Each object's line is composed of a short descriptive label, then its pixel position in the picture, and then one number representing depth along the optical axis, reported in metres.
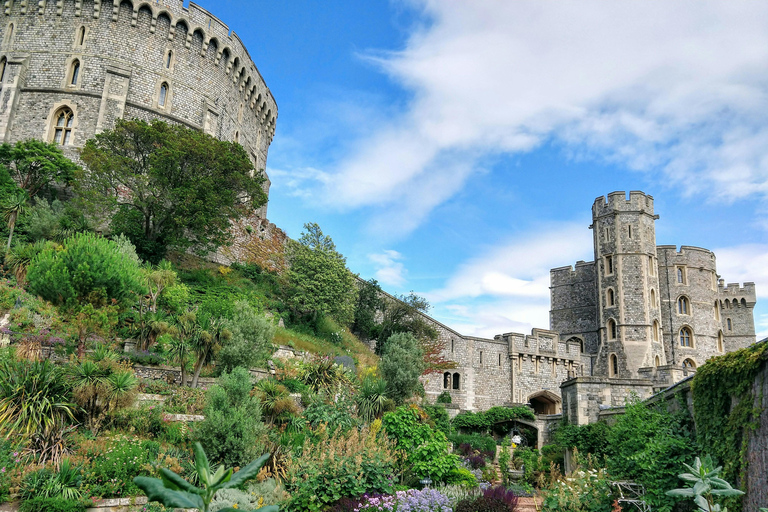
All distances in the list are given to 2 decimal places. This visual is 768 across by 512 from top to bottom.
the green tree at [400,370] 19.45
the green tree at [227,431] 9.73
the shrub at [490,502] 9.14
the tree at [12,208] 20.41
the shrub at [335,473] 9.06
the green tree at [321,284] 26.52
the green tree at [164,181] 22.22
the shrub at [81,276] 13.56
